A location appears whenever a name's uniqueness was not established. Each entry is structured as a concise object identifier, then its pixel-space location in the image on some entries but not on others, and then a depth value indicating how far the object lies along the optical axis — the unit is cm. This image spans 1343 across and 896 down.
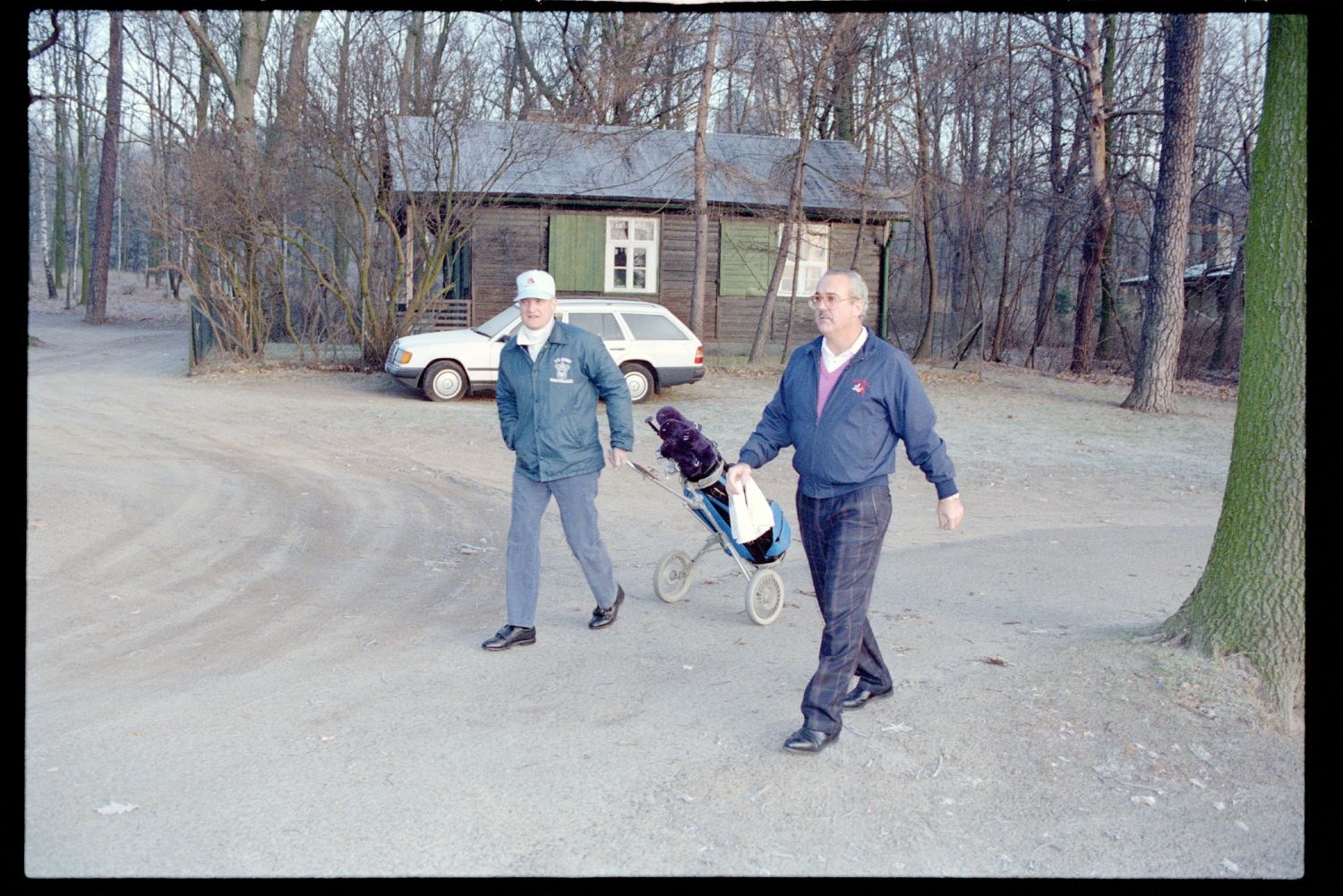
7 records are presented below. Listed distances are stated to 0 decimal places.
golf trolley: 695
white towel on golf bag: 566
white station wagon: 1812
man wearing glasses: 489
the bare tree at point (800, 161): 2342
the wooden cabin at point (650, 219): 2564
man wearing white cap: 629
